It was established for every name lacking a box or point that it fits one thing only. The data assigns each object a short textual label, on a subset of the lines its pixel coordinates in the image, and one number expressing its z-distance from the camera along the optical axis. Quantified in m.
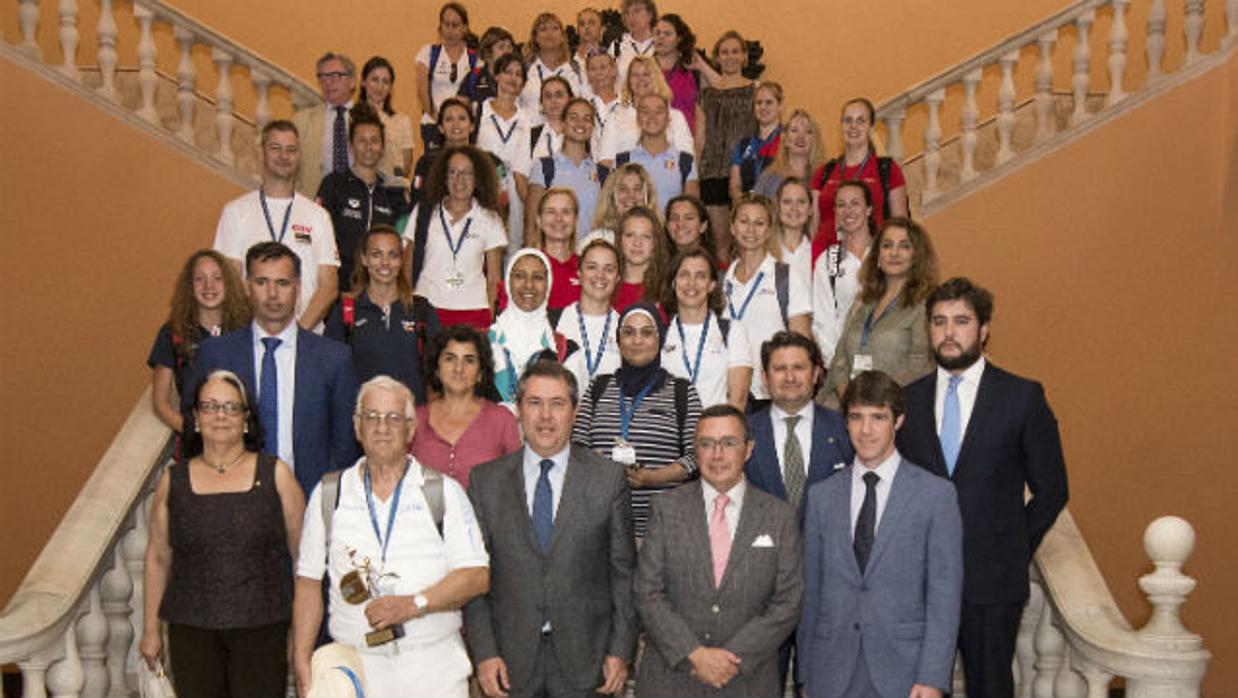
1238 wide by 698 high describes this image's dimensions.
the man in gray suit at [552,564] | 4.48
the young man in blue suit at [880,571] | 4.39
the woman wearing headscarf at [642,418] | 5.11
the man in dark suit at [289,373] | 4.99
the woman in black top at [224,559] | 4.34
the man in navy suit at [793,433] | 4.97
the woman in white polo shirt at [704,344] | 5.67
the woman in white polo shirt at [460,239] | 6.93
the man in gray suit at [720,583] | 4.41
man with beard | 4.64
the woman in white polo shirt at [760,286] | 6.32
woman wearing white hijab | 5.74
